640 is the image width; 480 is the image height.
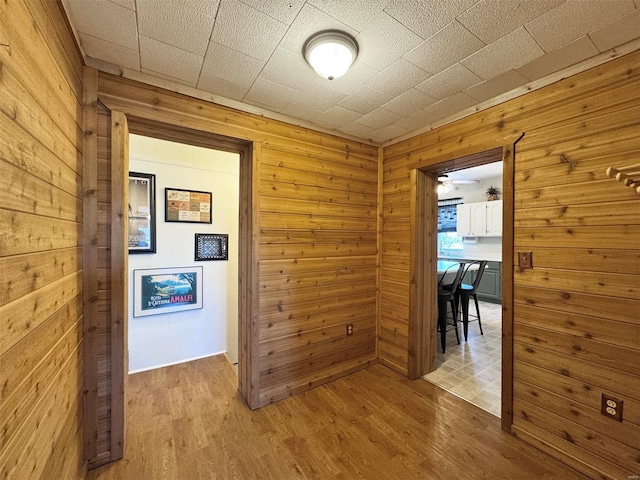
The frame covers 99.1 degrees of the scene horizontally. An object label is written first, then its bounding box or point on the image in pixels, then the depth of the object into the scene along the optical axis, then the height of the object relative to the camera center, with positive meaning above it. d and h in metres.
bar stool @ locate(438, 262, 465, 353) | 3.35 -0.77
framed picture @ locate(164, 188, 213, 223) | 2.96 +0.33
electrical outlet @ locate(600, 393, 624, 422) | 1.51 -0.95
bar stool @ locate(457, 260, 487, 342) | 3.63 -0.75
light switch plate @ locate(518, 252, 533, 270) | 1.84 -0.15
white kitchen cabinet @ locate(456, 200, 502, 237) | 5.57 +0.40
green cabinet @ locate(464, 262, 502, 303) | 5.46 -0.94
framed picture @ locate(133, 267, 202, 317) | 2.81 -0.59
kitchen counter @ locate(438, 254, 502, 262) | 5.77 -0.47
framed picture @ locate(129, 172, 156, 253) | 2.77 +0.23
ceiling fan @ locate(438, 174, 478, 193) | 4.71 +0.93
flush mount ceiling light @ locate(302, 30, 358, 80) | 1.43 +1.00
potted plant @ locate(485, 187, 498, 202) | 5.72 +0.93
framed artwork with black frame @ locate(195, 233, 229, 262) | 3.14 -0.12
